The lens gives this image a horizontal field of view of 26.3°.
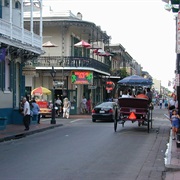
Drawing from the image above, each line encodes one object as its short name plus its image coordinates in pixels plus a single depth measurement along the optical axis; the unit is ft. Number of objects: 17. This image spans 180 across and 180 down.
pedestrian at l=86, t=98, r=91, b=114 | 128.42
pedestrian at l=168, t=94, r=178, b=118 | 65.31
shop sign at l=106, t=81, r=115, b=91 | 152.09
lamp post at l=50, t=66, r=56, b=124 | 79.04
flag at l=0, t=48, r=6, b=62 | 62.05
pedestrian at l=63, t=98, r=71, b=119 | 106.41
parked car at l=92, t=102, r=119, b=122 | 87.56
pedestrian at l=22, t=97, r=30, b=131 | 64.39
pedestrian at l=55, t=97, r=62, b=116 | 112.66
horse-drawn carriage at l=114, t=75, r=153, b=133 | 57.06
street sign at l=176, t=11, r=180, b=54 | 38.14
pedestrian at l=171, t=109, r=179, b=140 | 44.88
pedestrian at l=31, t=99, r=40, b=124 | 76.03
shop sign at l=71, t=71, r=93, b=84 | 121.70
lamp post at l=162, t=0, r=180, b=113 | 38.45
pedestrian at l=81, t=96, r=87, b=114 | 125.25
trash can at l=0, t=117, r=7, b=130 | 62.69
